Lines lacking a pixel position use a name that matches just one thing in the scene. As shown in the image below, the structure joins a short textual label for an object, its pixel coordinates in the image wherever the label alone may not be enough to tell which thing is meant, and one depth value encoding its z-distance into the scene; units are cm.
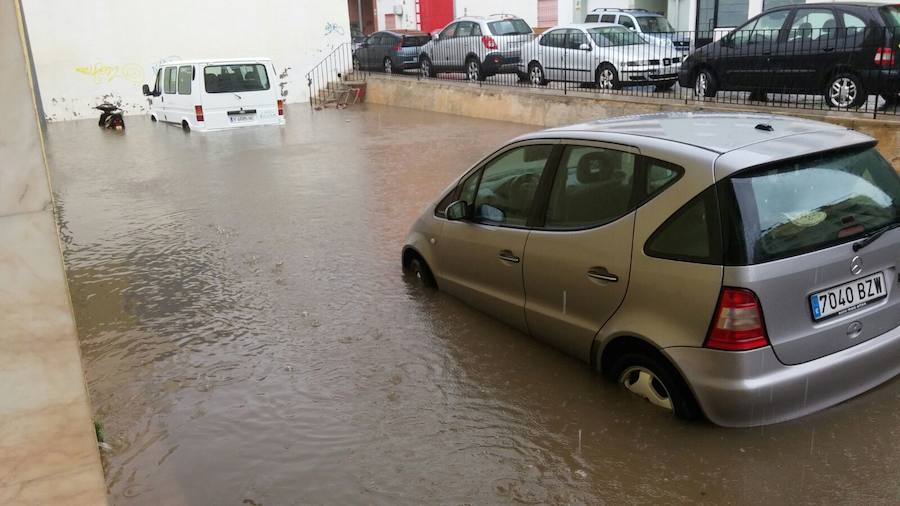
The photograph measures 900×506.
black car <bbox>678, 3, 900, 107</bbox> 1023
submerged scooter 1973
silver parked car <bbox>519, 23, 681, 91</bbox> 1529
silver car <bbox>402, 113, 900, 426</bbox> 342
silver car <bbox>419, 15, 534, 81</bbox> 1886
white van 1606
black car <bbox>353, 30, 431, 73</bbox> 2336
